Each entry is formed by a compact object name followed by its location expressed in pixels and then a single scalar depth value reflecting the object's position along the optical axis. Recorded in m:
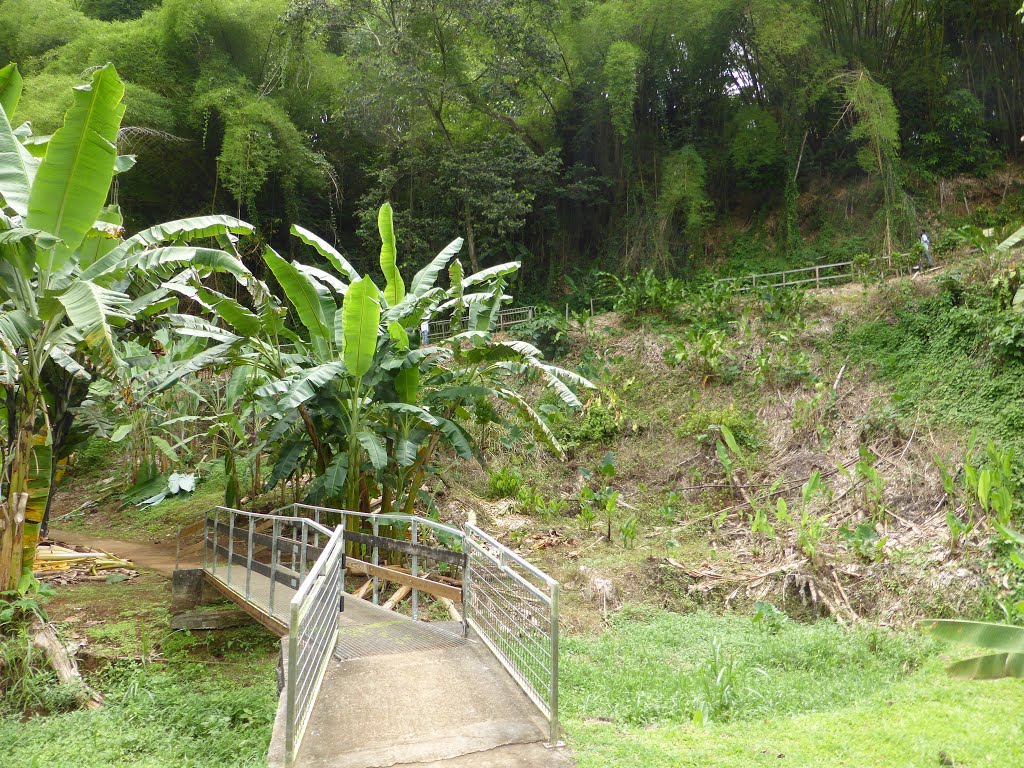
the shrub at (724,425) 13.58
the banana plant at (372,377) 8.25
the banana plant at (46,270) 5.84
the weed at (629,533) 10.76
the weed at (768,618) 7.64
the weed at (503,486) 12.73
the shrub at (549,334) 18.47
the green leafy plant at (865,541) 8.57
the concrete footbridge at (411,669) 3.71
